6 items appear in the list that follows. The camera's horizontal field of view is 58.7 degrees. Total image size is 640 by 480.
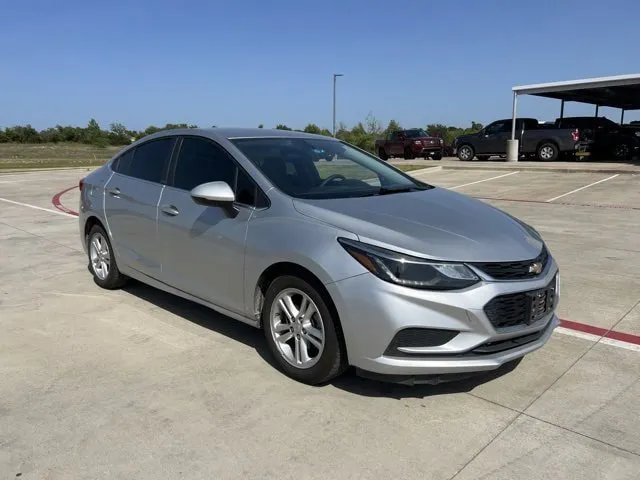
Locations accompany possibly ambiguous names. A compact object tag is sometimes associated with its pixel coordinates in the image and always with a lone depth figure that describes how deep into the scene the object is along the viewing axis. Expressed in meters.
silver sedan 3.13
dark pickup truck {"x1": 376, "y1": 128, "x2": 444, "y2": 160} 27.97
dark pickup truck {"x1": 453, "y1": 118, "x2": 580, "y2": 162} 23.28
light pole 41.38
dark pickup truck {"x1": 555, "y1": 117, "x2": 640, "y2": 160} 23.23
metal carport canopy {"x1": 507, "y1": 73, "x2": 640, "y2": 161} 20.92
